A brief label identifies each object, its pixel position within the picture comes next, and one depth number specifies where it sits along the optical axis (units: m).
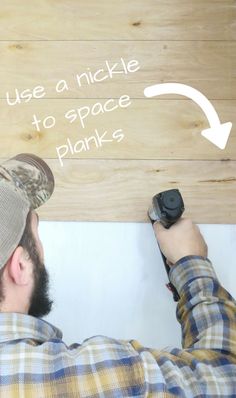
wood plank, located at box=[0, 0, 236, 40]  0.99
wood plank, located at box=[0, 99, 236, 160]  0.96
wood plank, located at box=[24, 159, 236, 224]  0.95
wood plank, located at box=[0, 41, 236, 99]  0.98
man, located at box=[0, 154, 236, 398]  0.59
